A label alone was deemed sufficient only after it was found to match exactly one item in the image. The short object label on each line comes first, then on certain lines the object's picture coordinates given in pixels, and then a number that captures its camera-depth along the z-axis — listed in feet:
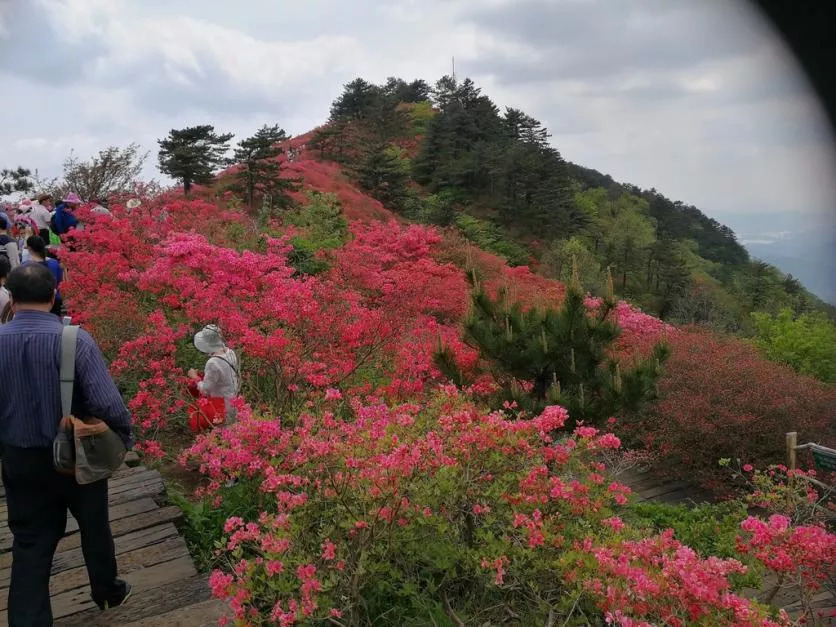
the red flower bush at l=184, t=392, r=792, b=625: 6.64
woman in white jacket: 13.20
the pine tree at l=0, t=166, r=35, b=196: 46.44
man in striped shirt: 7.70
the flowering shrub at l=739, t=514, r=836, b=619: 7.39
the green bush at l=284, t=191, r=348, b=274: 35.65
